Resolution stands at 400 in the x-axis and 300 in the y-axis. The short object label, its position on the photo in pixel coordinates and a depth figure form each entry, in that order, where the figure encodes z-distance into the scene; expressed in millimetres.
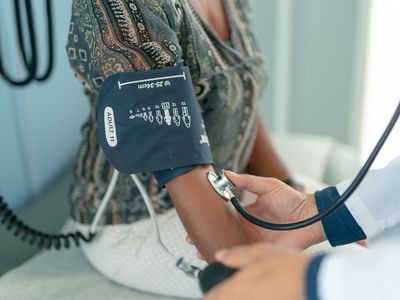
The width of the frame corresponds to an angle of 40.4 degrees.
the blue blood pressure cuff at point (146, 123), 776
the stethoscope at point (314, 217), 680
